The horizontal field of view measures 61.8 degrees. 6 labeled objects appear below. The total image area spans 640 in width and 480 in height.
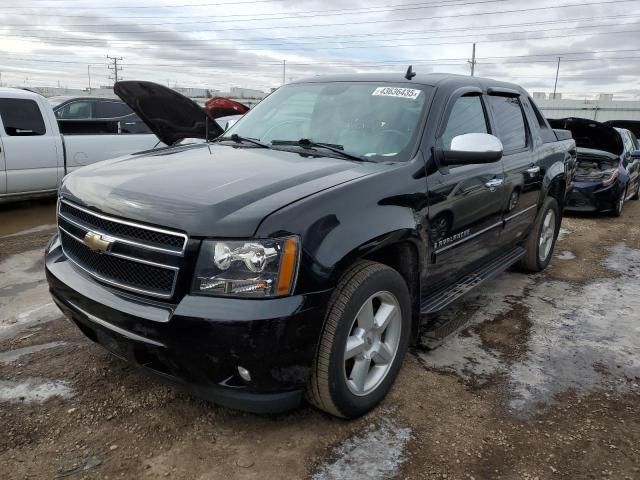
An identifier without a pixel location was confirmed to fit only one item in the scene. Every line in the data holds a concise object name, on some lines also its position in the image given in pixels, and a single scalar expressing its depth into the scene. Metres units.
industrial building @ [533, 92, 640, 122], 37.78
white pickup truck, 7.26
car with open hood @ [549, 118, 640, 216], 9.12
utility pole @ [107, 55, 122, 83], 76.68
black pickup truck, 2.23
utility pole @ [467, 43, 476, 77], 53.47
